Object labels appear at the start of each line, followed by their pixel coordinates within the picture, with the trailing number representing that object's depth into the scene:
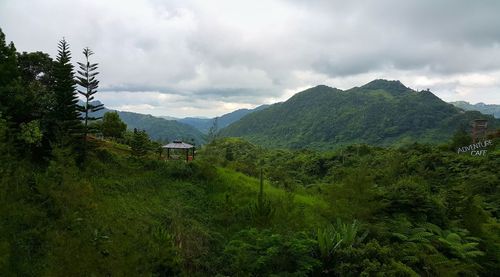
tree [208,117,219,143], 37.20
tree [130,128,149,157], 24.37
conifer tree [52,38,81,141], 20.02
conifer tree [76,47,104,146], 20.47
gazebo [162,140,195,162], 26.84
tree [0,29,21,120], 18.52
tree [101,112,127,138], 40.28
